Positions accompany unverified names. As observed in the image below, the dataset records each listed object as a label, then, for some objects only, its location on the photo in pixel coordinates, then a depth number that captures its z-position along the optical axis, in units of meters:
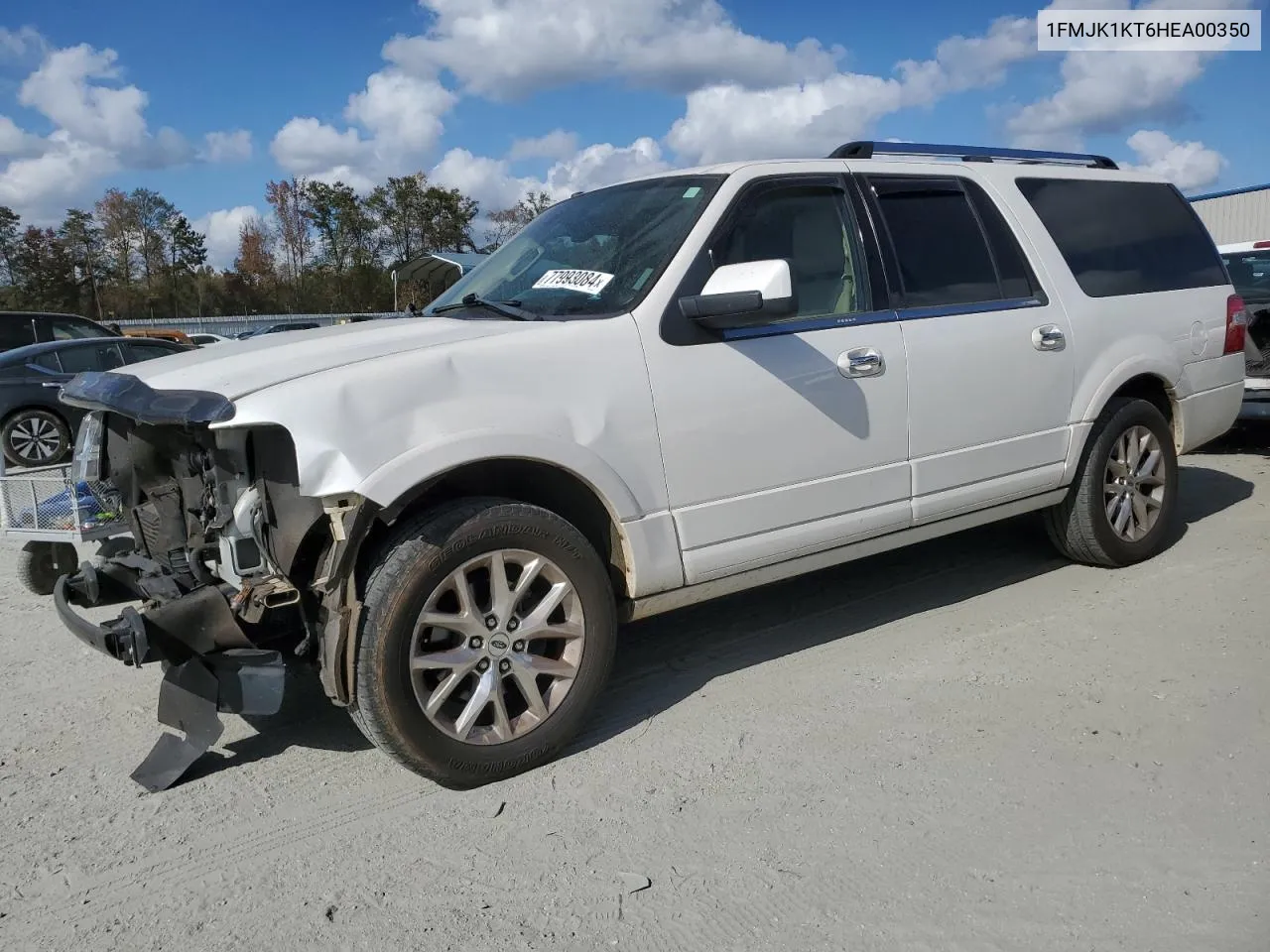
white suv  3.05
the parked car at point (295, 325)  32.28
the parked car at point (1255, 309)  7.82
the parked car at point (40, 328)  14.26
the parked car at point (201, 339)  27.28
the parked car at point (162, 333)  26.88
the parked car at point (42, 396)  11.59
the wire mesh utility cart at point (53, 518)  3.92
